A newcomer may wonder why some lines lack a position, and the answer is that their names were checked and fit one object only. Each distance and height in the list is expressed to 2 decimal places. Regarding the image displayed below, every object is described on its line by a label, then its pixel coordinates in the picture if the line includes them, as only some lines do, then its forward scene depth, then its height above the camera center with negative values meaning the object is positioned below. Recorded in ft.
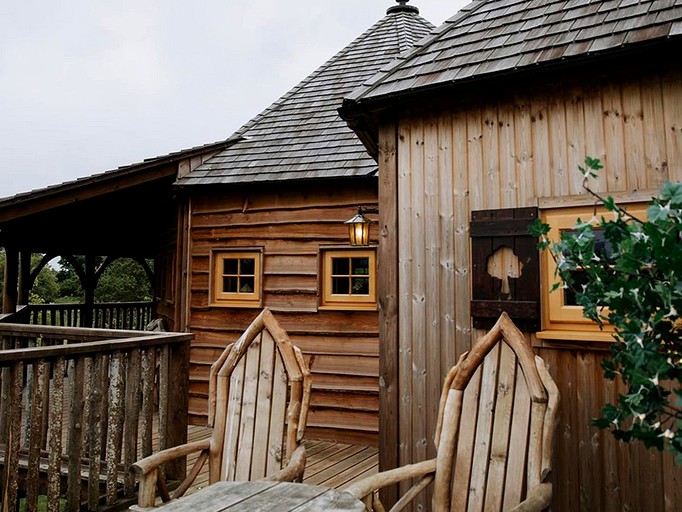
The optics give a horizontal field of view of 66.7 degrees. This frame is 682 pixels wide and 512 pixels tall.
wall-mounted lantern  16.01 +2.23
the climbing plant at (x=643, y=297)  4.47 +0.03
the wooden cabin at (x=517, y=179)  9.18 +2.39
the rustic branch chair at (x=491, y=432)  7.25 -1.95
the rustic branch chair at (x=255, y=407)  8.62 -1.86
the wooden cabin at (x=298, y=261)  18.21 +1.46
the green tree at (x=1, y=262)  56.66 +4.21
